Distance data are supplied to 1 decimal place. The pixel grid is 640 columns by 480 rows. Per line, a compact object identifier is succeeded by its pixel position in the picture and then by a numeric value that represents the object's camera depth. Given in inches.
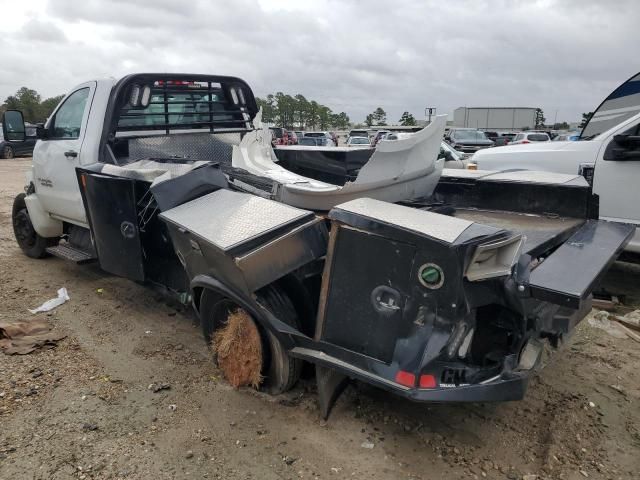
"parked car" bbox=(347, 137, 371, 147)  944.3
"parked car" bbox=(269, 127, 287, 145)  612.3
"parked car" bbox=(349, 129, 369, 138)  1178.0
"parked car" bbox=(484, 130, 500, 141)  1325.3
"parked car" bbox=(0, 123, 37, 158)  951.6
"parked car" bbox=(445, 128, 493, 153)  912.3
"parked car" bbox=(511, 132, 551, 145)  1020.1
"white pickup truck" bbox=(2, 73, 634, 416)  96.0
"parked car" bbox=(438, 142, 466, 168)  422.9
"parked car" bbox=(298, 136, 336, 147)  819.5
